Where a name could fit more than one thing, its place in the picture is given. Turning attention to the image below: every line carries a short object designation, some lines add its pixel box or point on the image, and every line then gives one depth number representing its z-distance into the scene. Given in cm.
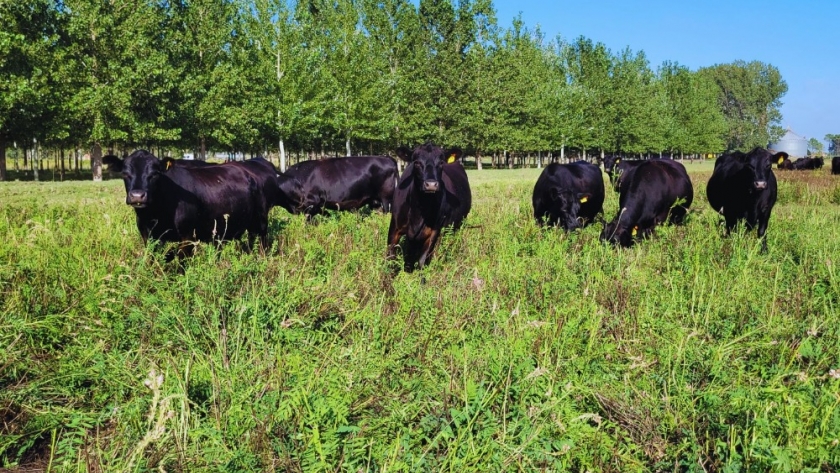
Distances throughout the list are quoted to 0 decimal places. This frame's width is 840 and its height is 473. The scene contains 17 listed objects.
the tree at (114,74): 2642
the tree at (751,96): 10838
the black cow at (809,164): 3758
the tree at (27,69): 2369
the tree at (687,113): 7119
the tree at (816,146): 14550
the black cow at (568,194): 879
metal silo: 12050
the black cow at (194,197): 588
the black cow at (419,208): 653
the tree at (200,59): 3086
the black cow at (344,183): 1144
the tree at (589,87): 5503
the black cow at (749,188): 804
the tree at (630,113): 5744
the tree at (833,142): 12812
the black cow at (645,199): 787
